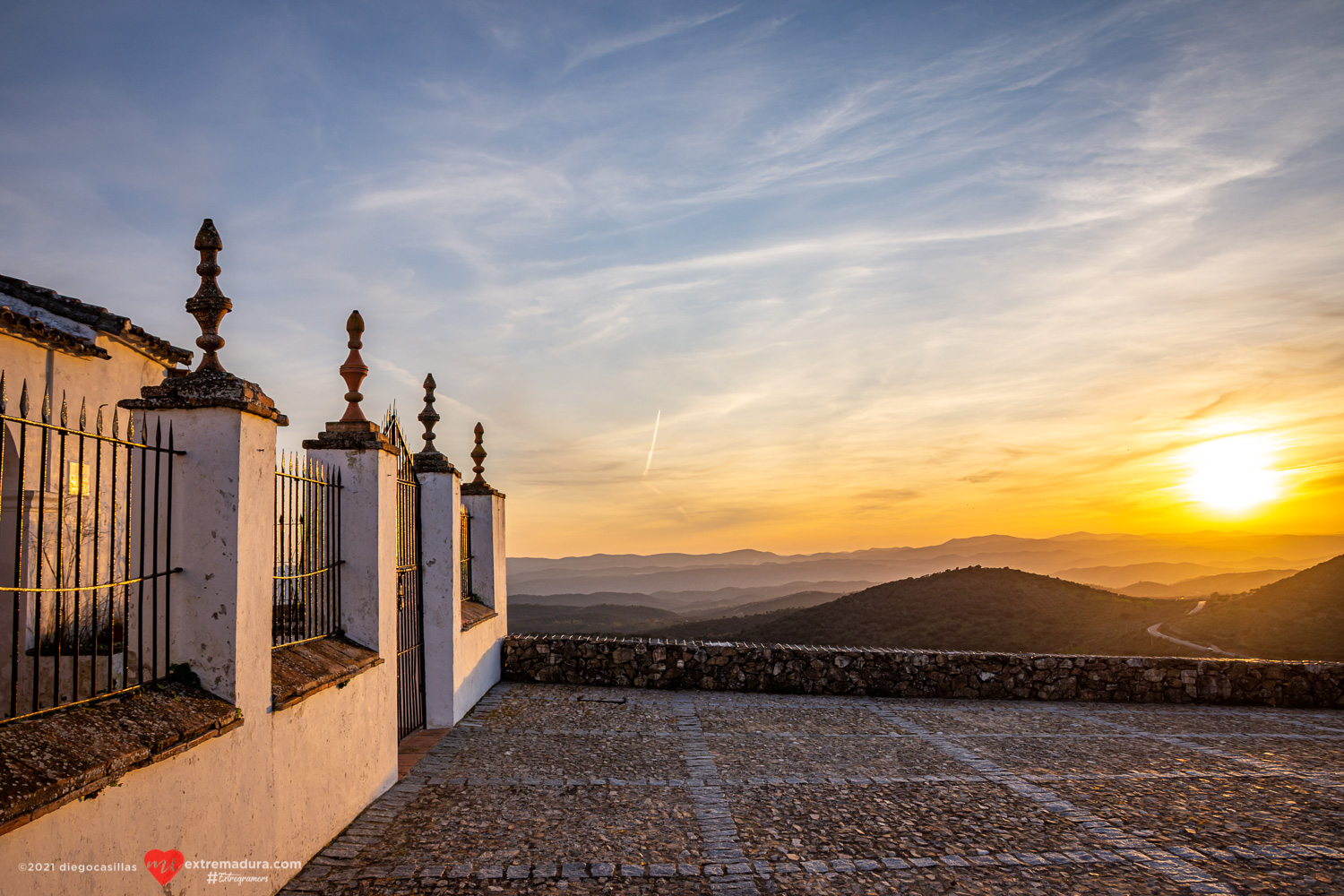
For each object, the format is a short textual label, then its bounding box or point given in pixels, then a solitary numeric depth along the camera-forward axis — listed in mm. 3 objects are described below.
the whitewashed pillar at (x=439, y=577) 9172
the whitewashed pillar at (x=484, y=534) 11992
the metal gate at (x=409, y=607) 8555
